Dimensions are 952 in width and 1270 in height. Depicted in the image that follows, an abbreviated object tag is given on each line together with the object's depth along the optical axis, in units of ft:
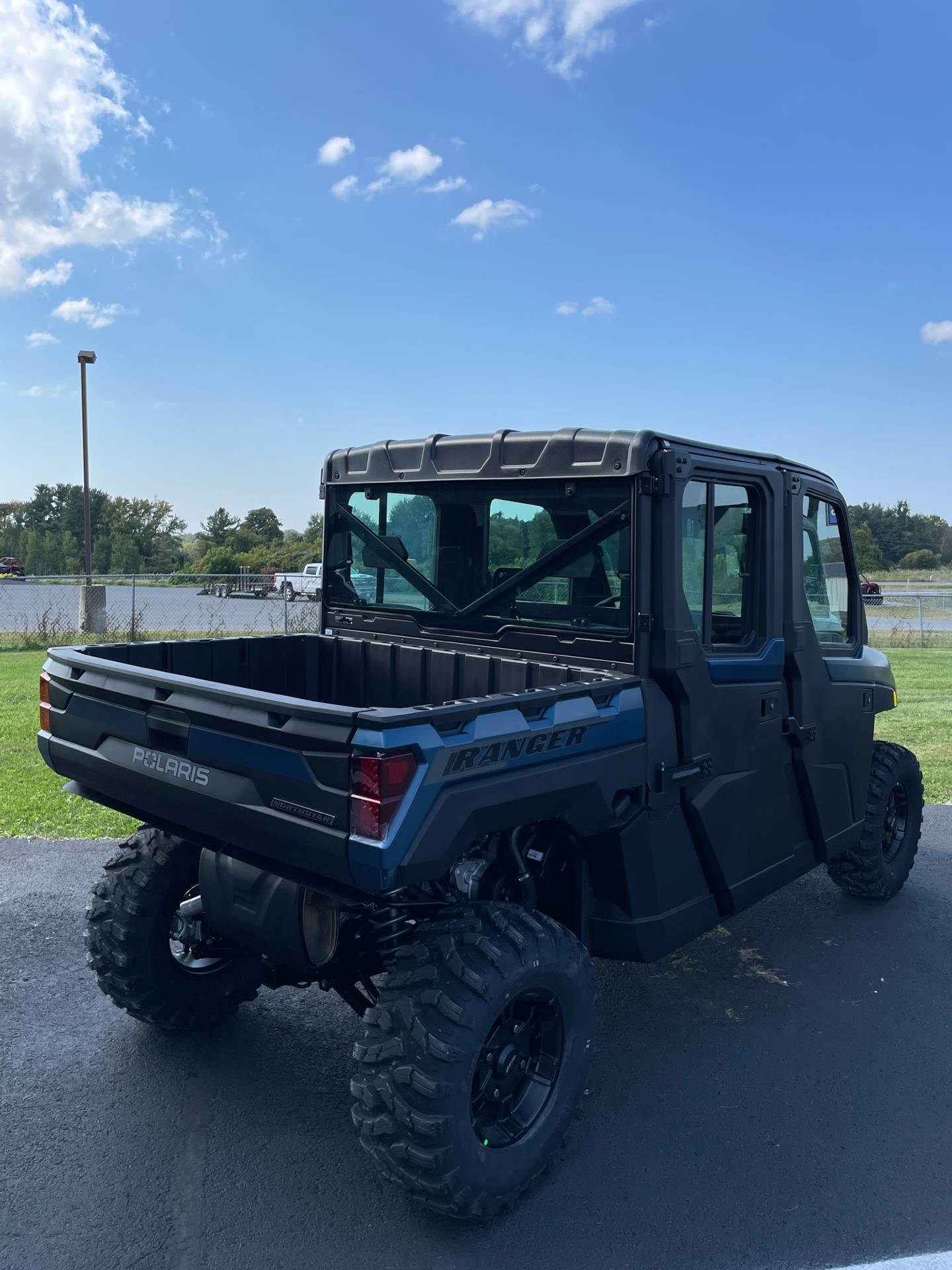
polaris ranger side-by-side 8.65
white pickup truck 57.16
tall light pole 81.97
